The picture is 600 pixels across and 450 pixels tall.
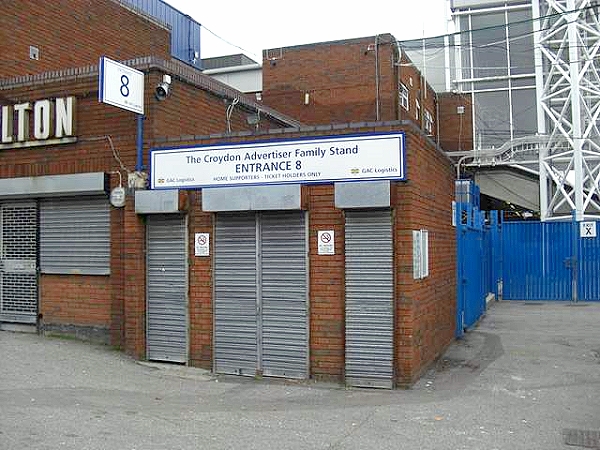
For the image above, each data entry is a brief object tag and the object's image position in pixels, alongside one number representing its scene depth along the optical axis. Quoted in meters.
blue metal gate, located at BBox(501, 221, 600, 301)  20.08
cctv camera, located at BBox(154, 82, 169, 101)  9.81
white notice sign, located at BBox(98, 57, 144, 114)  8.99
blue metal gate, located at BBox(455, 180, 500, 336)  12.82
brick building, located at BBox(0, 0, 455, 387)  8.28
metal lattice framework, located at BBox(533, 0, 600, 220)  26.12
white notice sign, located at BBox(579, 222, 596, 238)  19.92
